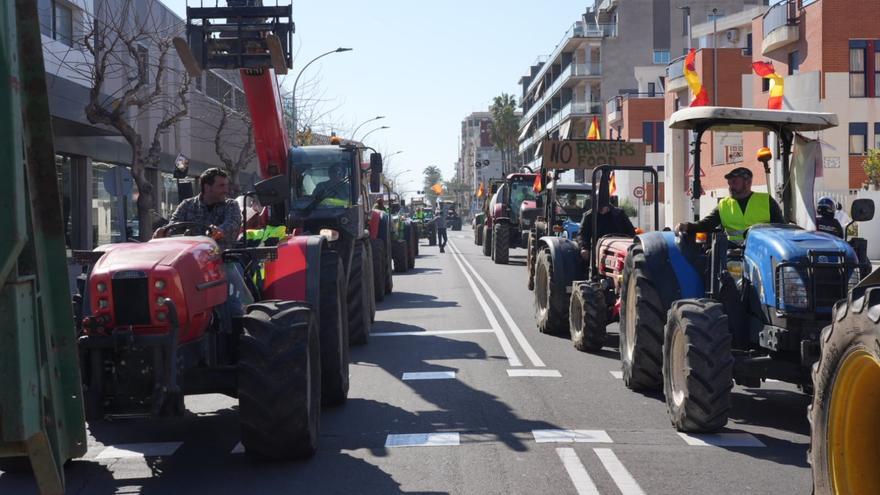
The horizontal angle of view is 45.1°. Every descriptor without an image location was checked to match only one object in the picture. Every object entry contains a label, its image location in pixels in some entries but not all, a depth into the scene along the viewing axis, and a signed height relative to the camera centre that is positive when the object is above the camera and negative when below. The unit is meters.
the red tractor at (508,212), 31.16 -1.01
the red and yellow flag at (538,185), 17.71 -0.14
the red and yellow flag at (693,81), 30.75 +3.07
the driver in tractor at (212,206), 8.69 -0.15
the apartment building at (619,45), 79.62 +9.72
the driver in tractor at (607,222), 13.77 -0.63
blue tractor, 7.62 -1.01
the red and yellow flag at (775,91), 27.29 +2.01
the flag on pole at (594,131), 20.53 +0.86
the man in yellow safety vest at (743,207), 8.80 -0.32
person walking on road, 44.22 -2.04
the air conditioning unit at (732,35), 64.38 +8.18
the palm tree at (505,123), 119.69 +6.15
